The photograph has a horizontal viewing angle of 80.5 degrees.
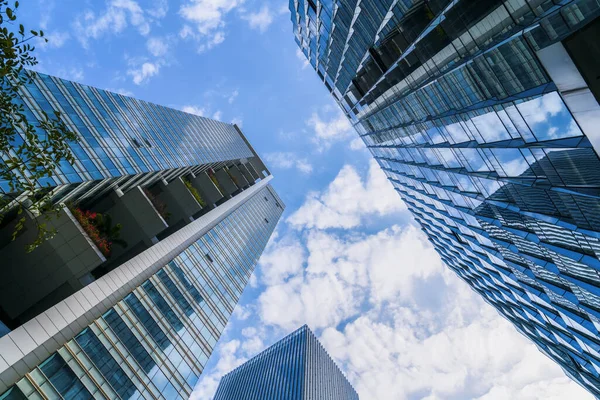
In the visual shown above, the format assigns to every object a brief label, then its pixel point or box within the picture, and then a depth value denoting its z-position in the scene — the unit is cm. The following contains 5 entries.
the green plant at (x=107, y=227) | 2628
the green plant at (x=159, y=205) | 3472
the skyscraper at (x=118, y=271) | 2095
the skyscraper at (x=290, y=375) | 11112
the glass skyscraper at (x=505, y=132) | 1136
